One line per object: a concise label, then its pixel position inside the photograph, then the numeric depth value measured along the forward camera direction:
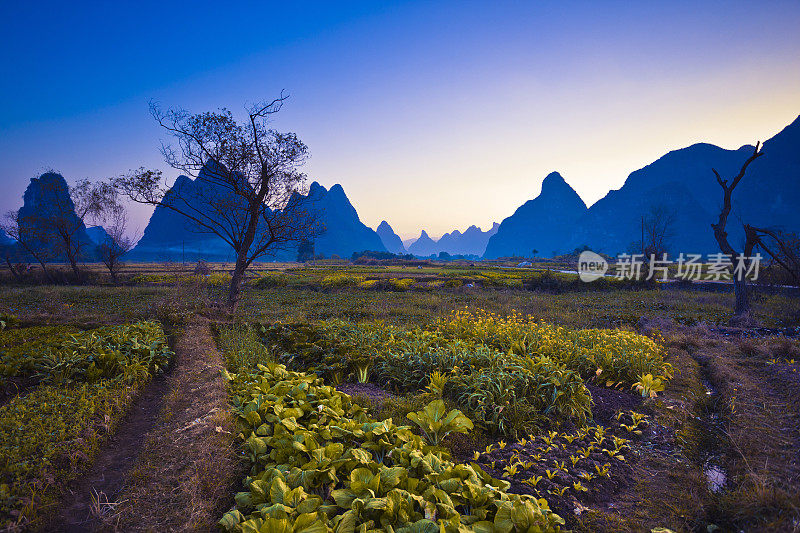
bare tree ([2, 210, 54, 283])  28.23
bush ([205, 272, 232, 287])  26.67
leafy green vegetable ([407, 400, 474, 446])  3.87
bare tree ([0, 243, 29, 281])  27.59
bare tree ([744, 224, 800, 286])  11.52
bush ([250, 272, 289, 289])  28.75
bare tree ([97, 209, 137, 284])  28.92
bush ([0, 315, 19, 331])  9.15
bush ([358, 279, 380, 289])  27.34
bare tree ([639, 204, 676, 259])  31.26
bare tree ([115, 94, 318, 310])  12.09
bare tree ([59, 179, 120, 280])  28.33
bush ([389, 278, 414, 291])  26.23
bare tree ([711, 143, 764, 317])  13.48
